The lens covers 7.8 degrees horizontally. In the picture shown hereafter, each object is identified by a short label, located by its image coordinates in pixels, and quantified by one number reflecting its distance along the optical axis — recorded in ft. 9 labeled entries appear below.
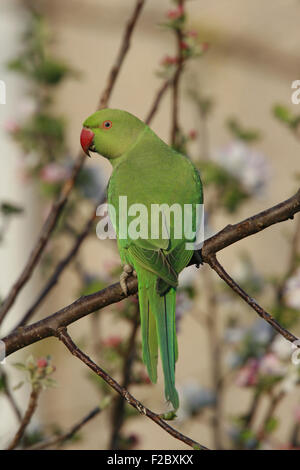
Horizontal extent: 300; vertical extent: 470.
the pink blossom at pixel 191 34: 6.79
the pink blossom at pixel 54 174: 7.39
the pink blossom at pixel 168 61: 6.78
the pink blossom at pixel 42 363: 6.27
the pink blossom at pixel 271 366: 6.87
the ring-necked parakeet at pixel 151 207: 6.33
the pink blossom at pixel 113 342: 7.07
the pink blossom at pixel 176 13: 6.66
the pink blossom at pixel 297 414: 6.92
